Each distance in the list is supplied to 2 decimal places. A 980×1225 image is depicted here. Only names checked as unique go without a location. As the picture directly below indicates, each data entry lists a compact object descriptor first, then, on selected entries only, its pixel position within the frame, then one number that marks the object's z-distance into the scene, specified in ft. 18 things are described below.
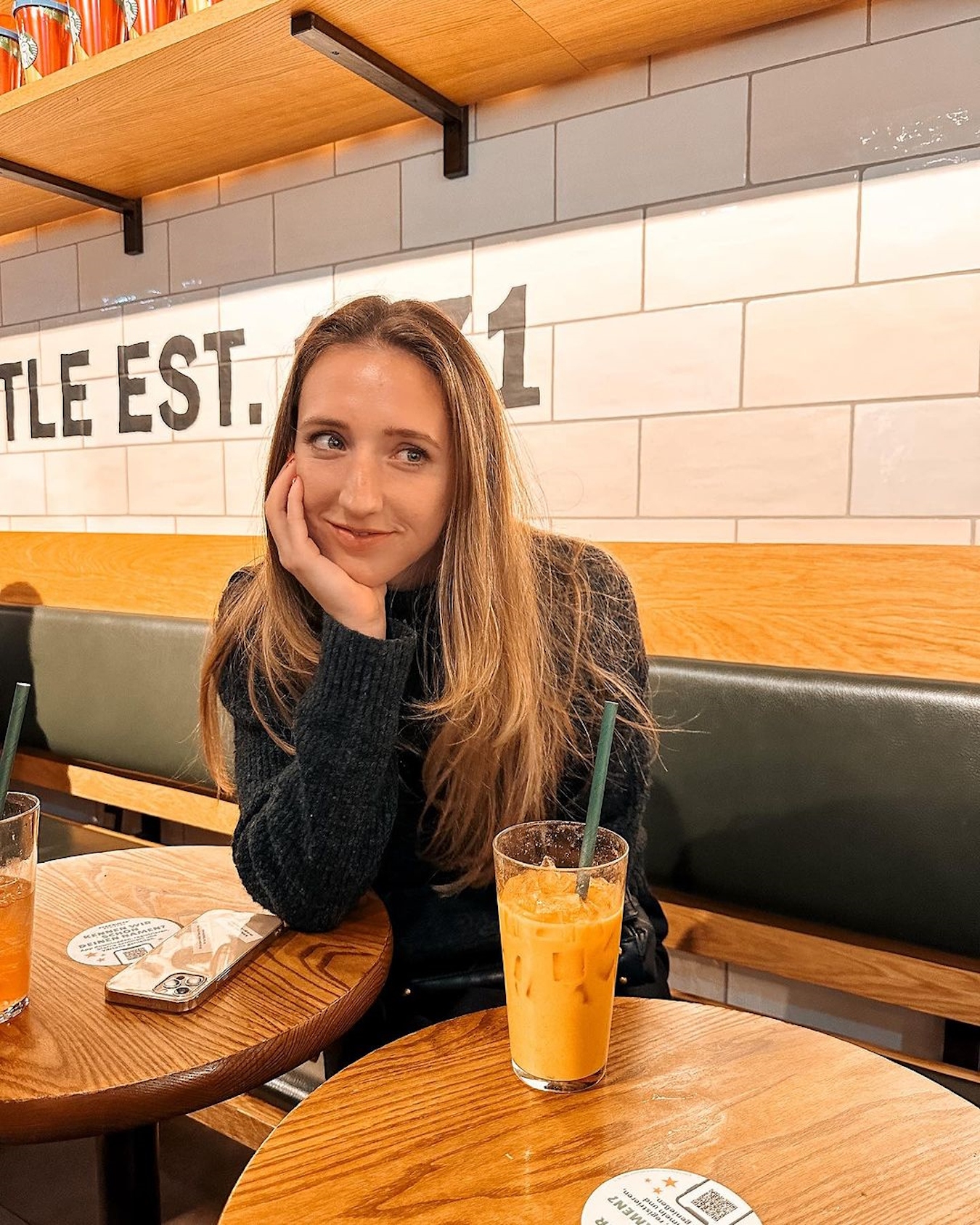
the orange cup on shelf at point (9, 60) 7.25
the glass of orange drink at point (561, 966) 2.42
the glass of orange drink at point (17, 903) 2.86
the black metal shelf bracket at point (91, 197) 7.82
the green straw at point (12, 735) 2.87
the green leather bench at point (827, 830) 4.53
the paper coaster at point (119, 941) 3.36
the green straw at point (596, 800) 2.42
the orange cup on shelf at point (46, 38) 7.10
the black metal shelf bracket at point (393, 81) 5.41
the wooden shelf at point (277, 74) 5.36
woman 3.79
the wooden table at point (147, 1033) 2.59
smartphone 2.98
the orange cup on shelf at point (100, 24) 6.69
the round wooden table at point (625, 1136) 2.05
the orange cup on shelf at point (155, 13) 6.39
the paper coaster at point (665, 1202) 1.98
